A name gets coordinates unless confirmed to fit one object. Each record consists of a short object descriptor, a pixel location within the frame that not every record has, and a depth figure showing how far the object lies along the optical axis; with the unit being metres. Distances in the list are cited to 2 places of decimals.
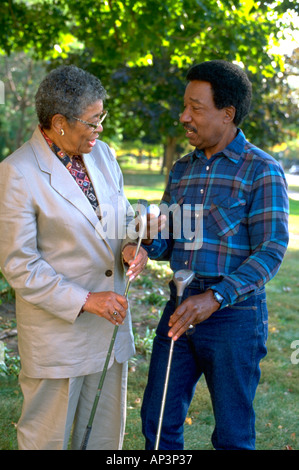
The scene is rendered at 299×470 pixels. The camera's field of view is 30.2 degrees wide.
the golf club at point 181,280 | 2.40
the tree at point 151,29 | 5.89
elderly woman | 2.51
